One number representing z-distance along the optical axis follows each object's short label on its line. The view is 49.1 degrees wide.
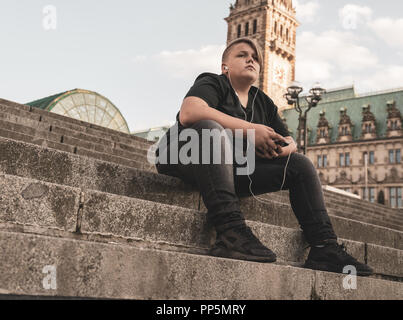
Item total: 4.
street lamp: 17.31
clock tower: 58.03
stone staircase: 1.94
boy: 2.79
